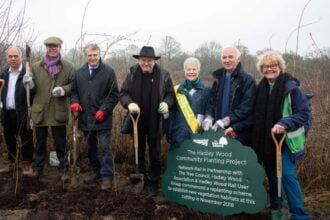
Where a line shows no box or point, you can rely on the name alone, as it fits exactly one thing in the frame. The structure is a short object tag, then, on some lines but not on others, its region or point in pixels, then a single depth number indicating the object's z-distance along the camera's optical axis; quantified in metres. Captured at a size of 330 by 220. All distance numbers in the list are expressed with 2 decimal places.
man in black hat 4.65
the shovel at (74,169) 5.08
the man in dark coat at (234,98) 4.11
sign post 4.00
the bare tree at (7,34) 7.05
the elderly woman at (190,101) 4.53
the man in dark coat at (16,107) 5.42
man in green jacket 5.34
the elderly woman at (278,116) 3.69
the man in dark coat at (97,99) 5.00
